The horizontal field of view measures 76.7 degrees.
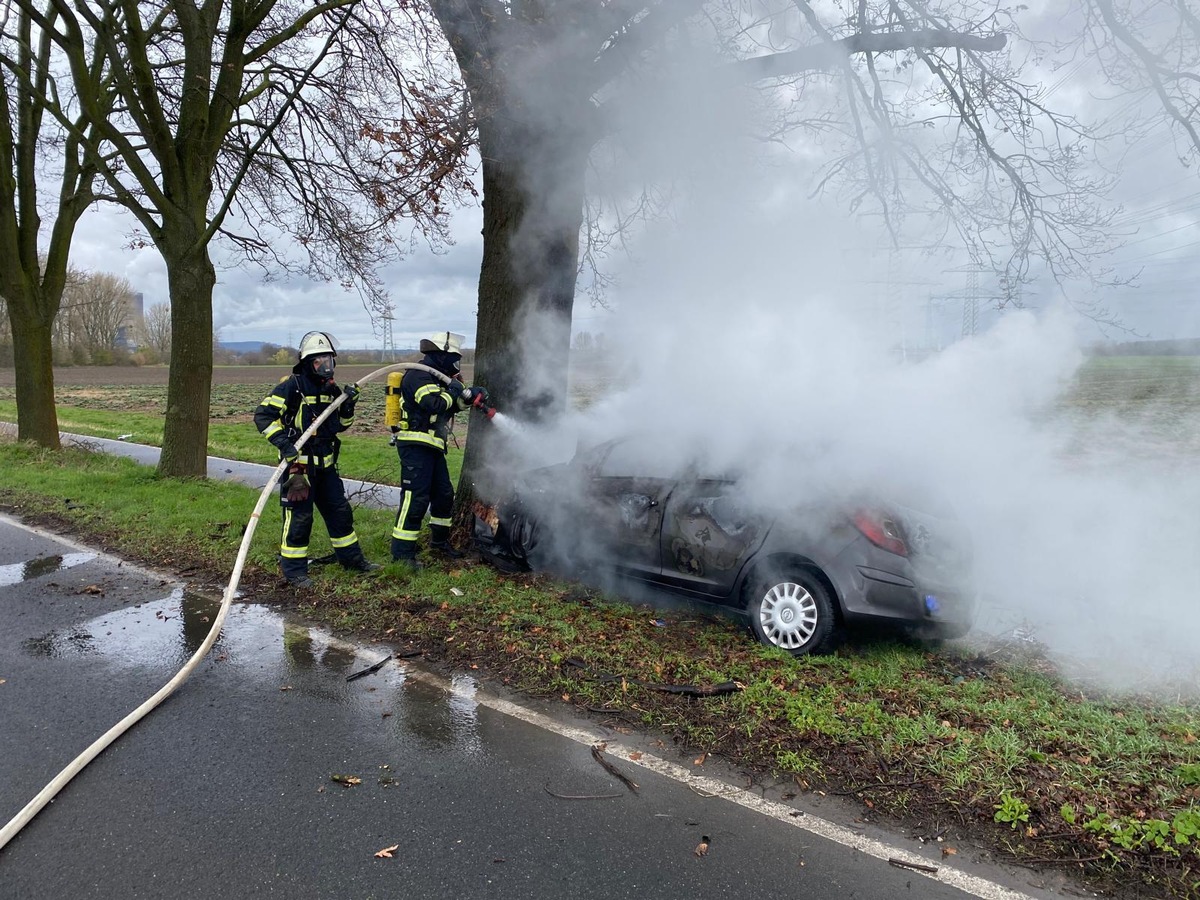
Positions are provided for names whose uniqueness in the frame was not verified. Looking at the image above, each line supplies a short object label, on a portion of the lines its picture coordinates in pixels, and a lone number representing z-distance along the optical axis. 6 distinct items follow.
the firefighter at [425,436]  5.91
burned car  4.14
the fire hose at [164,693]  2.79
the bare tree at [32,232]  11.61
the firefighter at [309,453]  5.61
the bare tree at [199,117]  8.59
